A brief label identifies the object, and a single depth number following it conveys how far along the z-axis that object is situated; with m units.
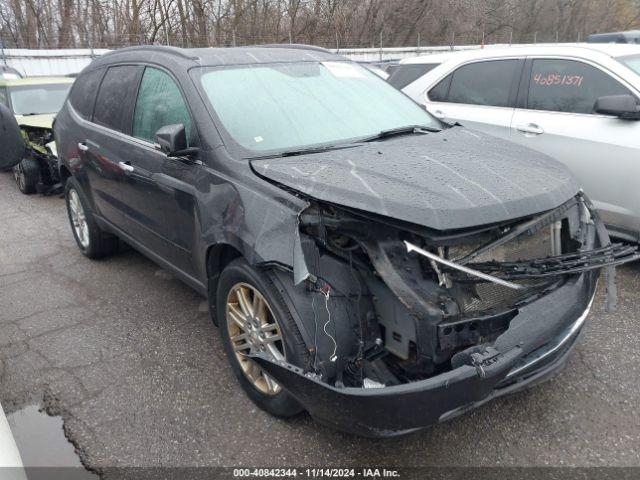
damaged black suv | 2.18
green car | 7.47
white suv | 4.20
